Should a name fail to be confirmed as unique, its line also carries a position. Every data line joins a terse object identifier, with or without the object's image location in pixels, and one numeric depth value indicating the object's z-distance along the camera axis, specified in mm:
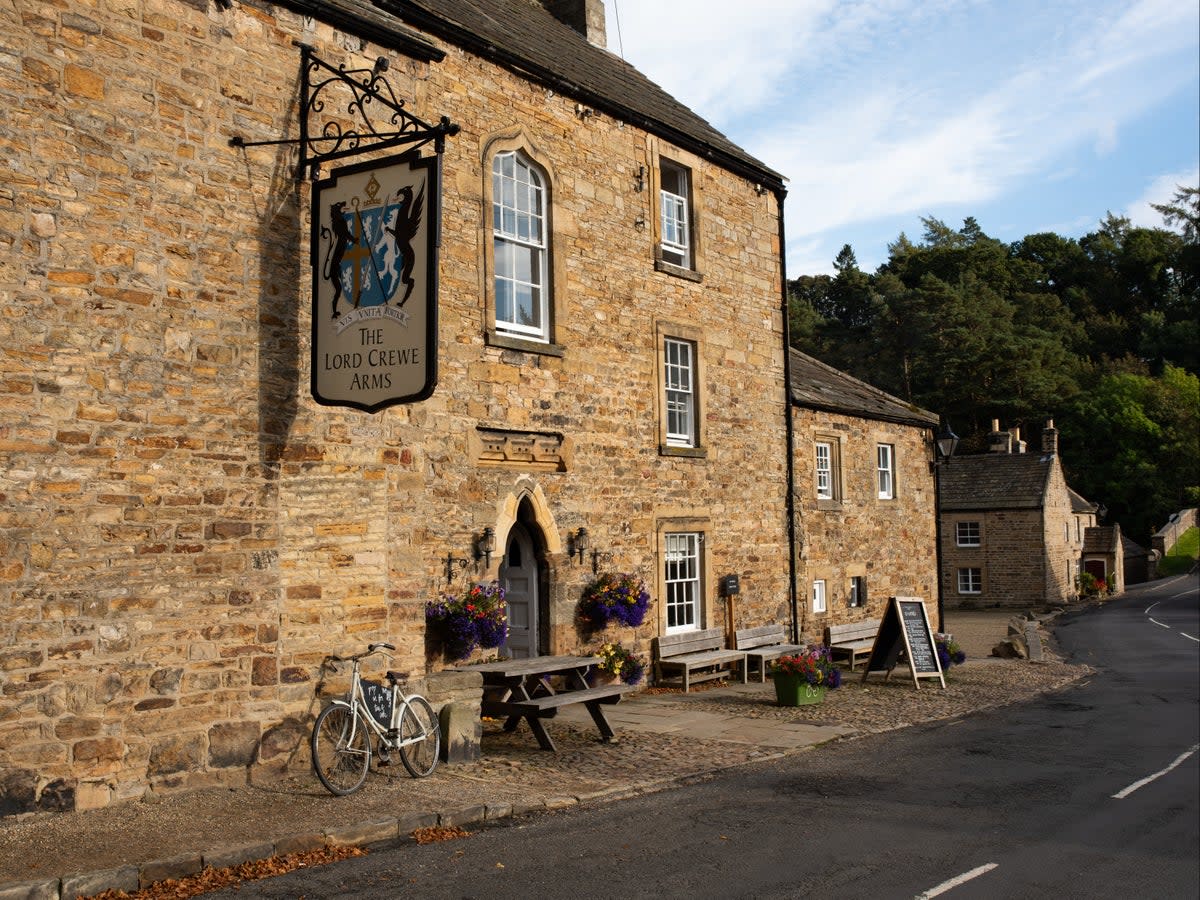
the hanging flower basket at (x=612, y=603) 14922
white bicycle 8719
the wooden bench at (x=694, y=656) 16219
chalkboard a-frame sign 17344
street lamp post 24156
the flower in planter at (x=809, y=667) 14719
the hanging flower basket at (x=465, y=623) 12594
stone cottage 44781
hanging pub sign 8625
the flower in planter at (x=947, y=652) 18375
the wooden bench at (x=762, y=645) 17656
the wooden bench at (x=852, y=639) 20031
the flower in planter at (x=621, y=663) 15133
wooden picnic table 11062
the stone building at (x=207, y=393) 7781
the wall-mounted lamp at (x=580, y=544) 14789
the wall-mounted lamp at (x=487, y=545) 13281
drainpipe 19672
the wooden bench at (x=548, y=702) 10922
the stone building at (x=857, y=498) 20703
